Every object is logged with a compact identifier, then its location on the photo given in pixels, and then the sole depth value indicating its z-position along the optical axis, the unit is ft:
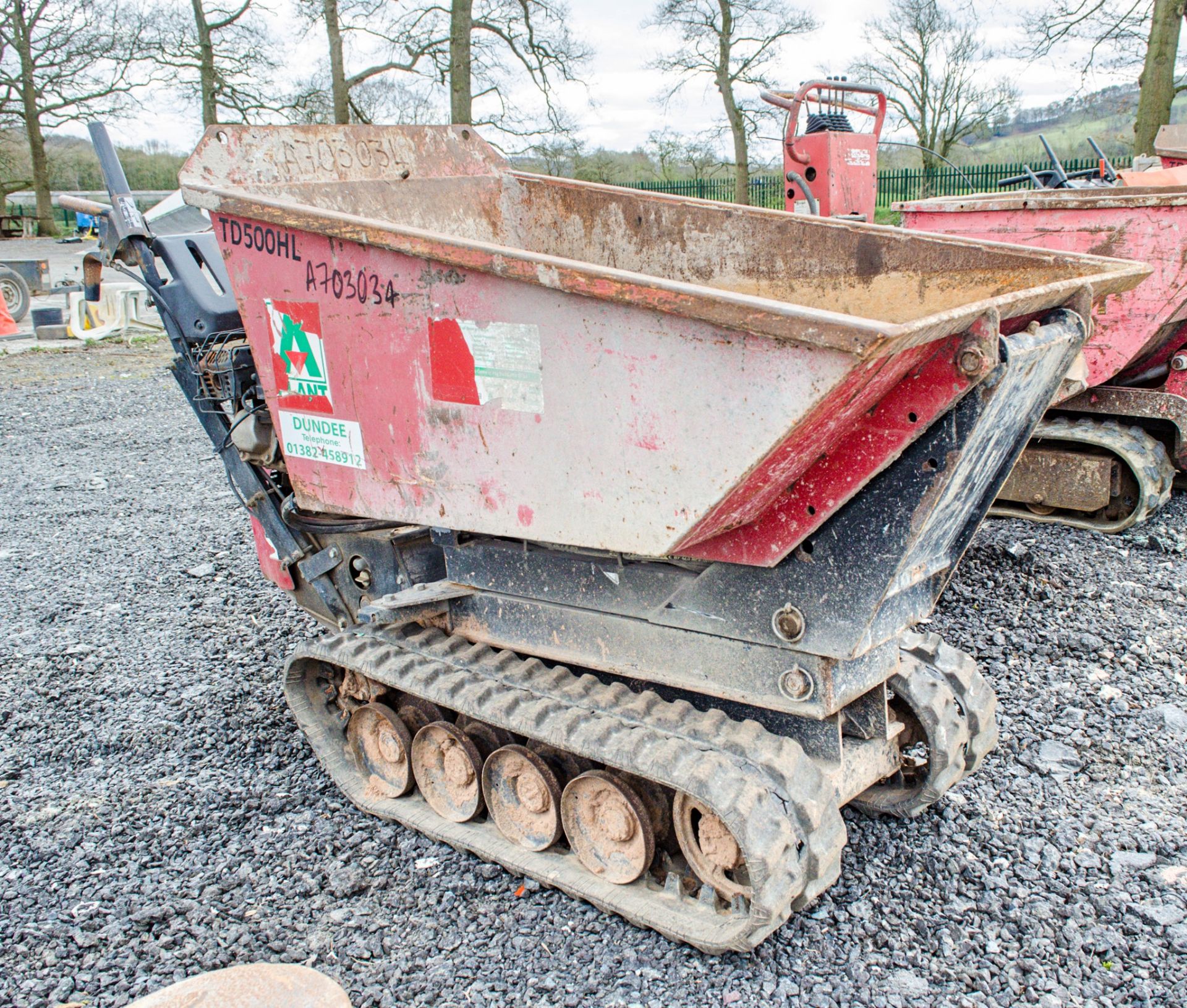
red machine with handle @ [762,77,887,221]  22.98
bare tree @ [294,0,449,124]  55.11
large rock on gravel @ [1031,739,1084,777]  11.15
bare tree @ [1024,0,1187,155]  43.80
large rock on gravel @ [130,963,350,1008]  7.04
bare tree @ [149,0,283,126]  68.28
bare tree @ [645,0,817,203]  74.28
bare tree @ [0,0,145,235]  86.63
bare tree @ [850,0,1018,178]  86.63
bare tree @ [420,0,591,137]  47.96
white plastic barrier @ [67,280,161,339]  46.85
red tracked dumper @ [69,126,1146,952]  7.40
